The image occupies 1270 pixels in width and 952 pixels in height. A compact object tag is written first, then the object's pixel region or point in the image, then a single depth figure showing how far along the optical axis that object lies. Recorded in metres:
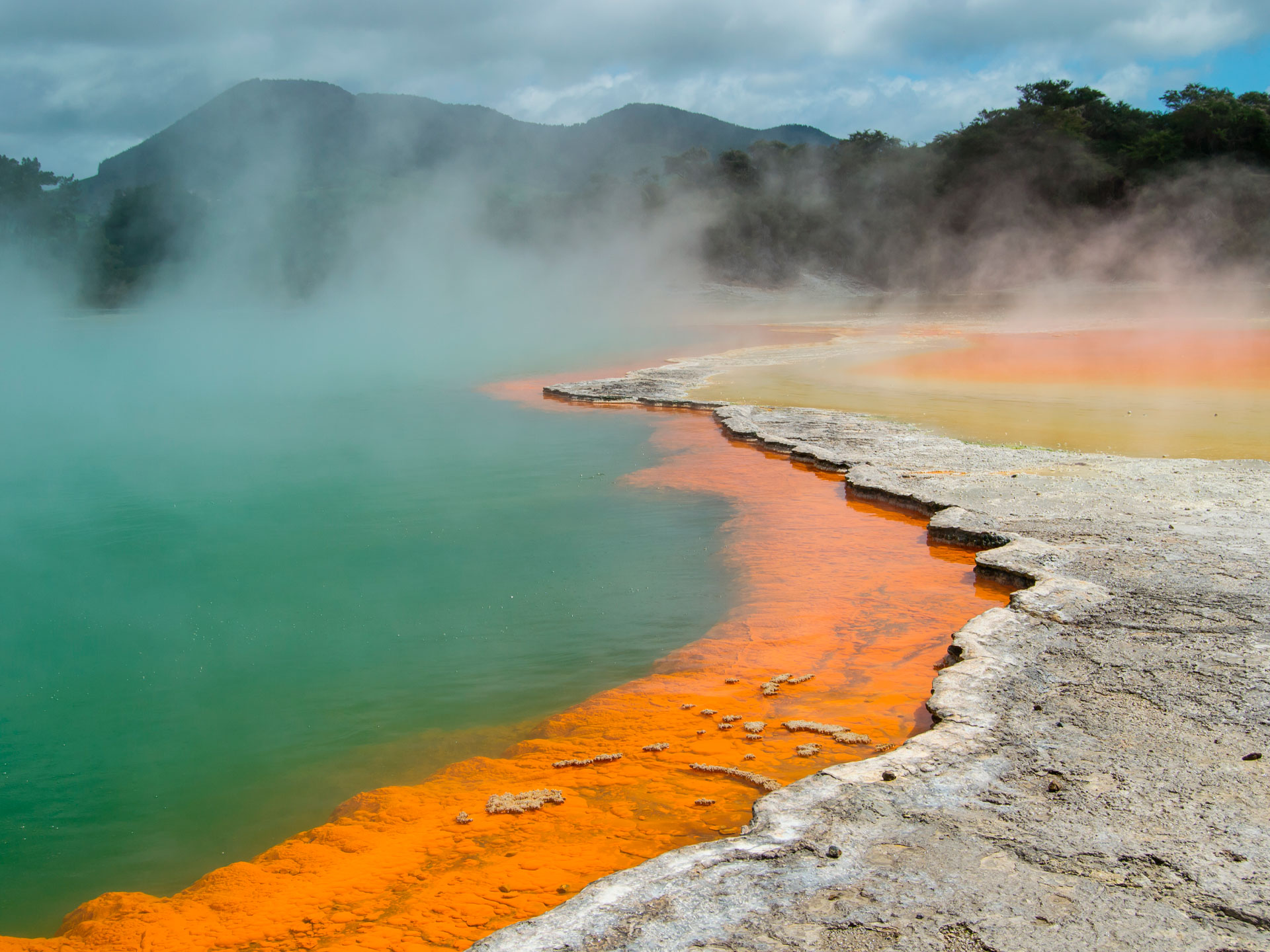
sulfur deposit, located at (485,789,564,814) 2.60
